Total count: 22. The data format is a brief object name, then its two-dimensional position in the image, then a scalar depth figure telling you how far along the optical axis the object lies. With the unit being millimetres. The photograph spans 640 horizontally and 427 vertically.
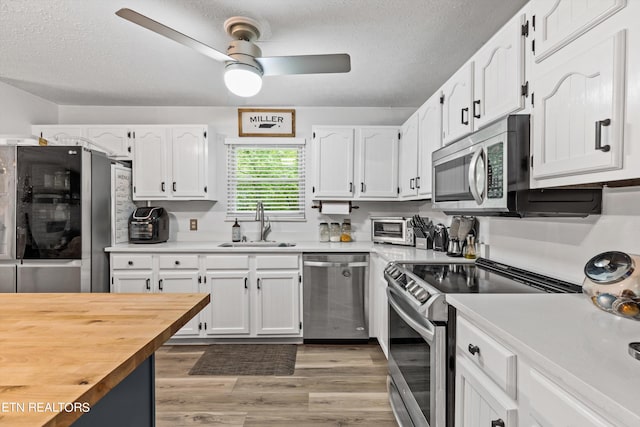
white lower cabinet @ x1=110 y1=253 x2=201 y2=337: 3082
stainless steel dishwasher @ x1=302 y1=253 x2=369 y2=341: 3115
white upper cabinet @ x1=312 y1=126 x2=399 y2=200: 3434
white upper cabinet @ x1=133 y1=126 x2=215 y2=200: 3412
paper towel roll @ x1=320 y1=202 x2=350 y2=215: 3604
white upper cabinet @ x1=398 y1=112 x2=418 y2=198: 2951
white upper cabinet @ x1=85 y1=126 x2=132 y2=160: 3400
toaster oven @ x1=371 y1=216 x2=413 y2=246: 3133
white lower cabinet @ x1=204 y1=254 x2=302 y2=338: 3111
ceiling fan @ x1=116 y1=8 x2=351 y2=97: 1911
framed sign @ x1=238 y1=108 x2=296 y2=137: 3746
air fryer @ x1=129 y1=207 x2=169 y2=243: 3340
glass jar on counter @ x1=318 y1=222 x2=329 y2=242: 3726
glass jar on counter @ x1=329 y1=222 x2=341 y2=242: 3693
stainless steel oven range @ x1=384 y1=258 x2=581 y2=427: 1391
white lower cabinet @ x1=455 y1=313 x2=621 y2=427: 758
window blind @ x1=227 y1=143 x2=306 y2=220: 3785
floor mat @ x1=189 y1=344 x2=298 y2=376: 2645
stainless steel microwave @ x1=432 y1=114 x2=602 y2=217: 1404
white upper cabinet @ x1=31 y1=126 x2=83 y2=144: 3377
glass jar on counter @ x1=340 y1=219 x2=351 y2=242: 3670
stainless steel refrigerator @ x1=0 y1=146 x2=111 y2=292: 2727
